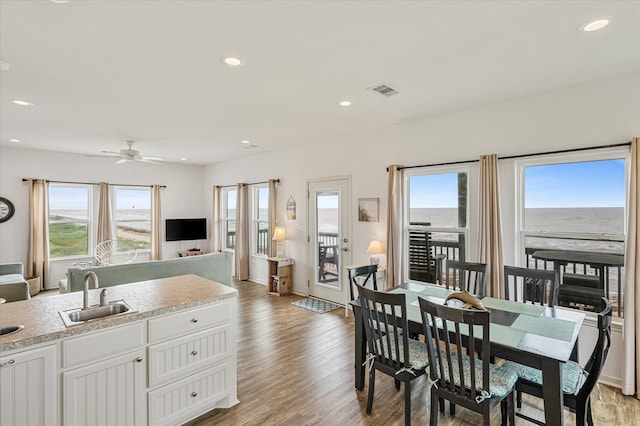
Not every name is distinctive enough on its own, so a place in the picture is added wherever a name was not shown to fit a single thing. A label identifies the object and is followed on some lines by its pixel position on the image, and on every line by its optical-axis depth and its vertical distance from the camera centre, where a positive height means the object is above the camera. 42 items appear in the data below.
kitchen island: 1.75 -0.94
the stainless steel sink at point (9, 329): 1.80 -0.67
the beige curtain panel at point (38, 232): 6.21 -0.37
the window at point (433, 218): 4.03 -0.07
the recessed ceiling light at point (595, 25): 2.07 +1.26
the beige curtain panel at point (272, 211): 6.46 +0.04
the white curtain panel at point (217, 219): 8.10 -0.17
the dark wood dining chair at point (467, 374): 1.84 -1.07
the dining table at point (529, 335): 1.83 -0.82
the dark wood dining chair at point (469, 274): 3.17 -0.65
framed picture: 4.78 +0.06
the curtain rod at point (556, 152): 2.87 +0.62
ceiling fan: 5.17 +0.96
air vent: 3.14 +1.26
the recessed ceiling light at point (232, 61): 2.56 +1.26
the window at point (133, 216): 7.49 -0.07
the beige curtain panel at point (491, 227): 3.47 -0.16
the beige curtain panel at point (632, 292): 2.72 -0.70
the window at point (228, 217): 7.99 -0.10
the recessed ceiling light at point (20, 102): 3.50 +1.26
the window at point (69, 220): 6.66 -0.15
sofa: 3.53 -0.76
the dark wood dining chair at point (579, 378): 1.84 -1.10
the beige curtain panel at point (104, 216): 7.01 -0.06
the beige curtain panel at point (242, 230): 7.18 -0.39
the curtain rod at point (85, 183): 6.44 +0.67
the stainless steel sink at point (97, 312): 2.12 -0.69
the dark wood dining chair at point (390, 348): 2.21 -1.07
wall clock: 6.04 +0.09
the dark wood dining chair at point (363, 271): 3.38 -0.64
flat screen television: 7.94 -0.42
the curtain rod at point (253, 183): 6.45 +0.67
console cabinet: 5.98 -1.21
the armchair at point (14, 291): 3.89 -0.97
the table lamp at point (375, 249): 4.55 -0.52
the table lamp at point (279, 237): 6.24 -0.48
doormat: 5.09 -1.55
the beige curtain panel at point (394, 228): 4.39 -0.22
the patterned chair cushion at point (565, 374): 1.99 -1.10
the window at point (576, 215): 3.02 -0.03
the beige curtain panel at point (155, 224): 7.78 -0.27
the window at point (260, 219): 7.09 -0.14
